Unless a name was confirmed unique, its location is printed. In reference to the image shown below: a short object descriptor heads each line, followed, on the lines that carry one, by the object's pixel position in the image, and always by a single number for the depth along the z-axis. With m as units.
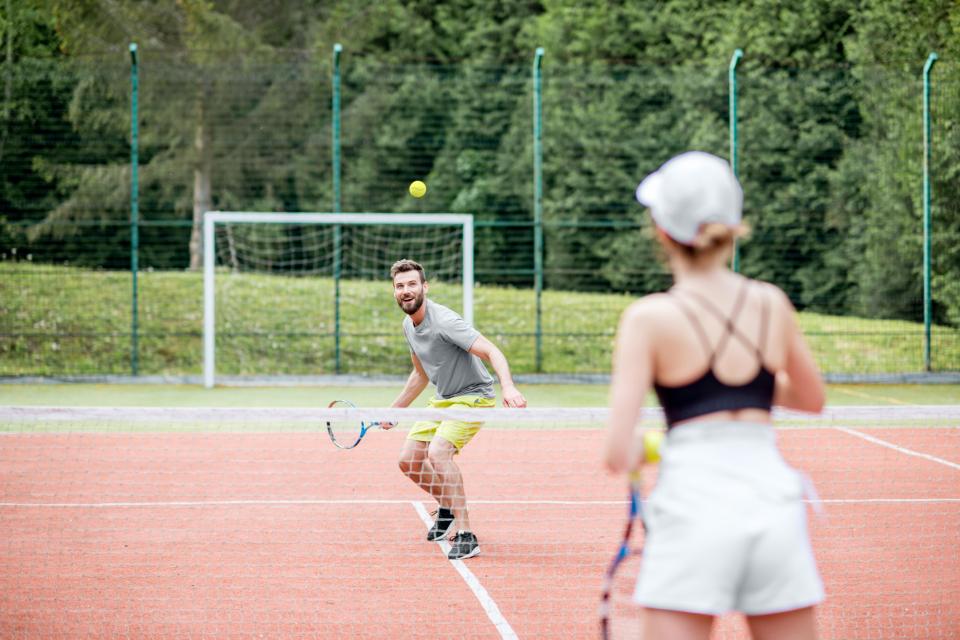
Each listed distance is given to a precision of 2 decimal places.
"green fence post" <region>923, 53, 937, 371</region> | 18.03
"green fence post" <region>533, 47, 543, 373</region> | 18.11
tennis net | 5.68
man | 7.03
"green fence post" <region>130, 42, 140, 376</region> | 17.86
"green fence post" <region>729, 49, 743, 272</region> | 18.19
